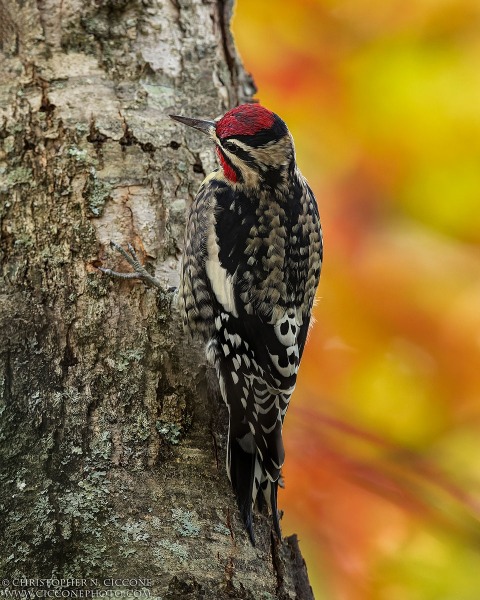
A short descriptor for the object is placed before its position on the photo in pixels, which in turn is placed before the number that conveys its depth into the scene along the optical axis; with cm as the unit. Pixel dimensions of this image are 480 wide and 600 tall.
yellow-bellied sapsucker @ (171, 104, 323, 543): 572
